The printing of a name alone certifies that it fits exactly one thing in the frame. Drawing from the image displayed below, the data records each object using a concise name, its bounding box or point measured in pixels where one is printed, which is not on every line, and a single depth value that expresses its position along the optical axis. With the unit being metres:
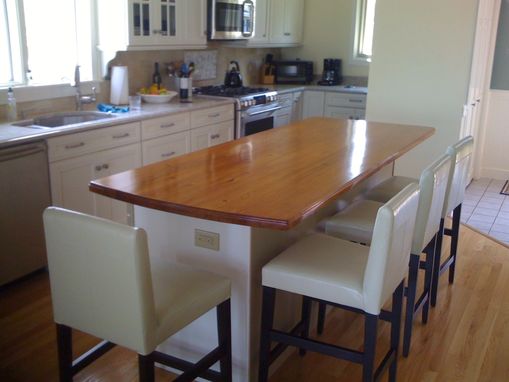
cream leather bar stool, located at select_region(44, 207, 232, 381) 1.61
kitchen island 1.85
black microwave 6.42
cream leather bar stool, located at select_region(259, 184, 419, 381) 1.84
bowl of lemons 4.53
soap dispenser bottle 3.55
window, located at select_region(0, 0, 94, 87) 3.68
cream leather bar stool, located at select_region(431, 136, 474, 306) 2.76
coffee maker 6.30
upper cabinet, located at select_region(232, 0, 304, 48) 5.70
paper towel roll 4.27
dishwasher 2.99
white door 4.51
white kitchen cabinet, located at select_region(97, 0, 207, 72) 4.11
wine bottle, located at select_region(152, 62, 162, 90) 4.78
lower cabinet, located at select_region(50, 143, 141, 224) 3.33
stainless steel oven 5.05
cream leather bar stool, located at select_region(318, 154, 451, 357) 2.38
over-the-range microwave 4.90
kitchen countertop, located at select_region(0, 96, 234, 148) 3.07
